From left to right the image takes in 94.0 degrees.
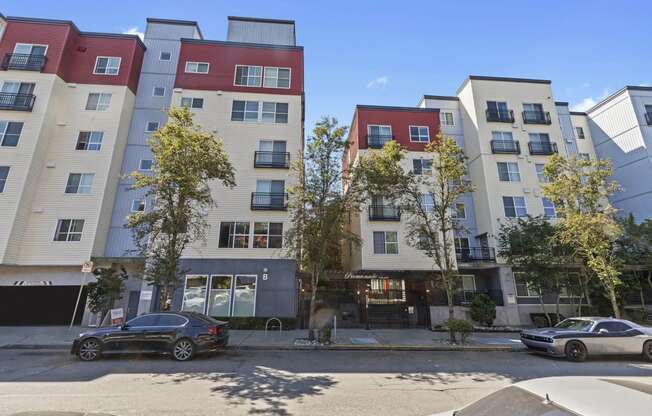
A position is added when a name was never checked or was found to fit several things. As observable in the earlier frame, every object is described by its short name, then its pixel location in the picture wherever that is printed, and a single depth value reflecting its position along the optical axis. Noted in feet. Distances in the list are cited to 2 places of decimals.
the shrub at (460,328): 45.14
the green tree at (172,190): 43.45
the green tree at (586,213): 53.16
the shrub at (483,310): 64.13
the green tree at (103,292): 56.90
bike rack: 54.51
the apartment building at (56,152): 60.80
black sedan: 33.12
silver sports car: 36.37
